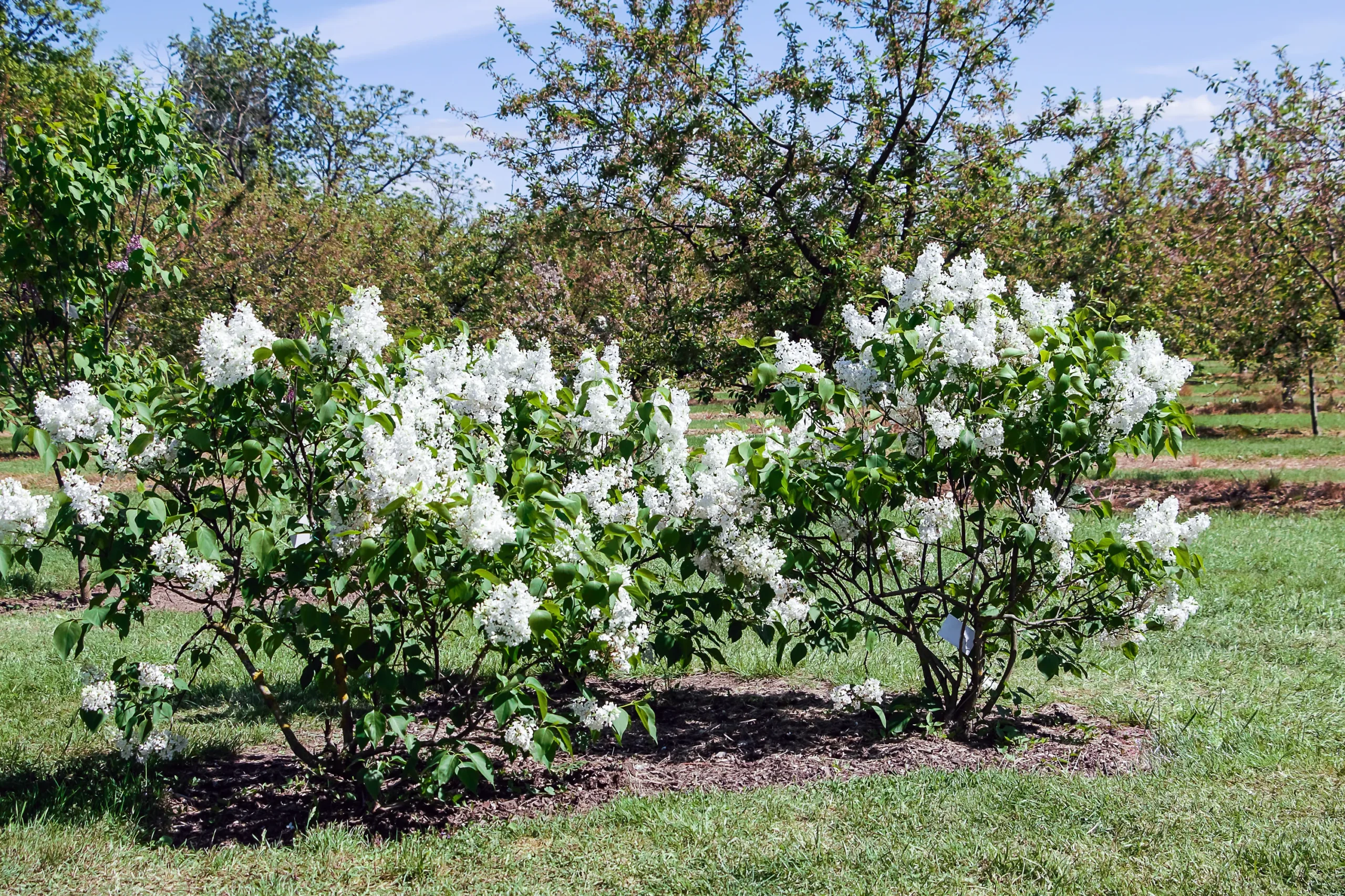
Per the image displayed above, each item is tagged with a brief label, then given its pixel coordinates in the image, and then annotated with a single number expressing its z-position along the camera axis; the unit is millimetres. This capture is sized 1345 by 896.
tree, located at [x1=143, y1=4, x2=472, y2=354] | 13023
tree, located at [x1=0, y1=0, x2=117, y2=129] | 10297
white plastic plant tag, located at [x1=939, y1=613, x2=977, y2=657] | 4117
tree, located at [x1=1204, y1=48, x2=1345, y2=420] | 11625
